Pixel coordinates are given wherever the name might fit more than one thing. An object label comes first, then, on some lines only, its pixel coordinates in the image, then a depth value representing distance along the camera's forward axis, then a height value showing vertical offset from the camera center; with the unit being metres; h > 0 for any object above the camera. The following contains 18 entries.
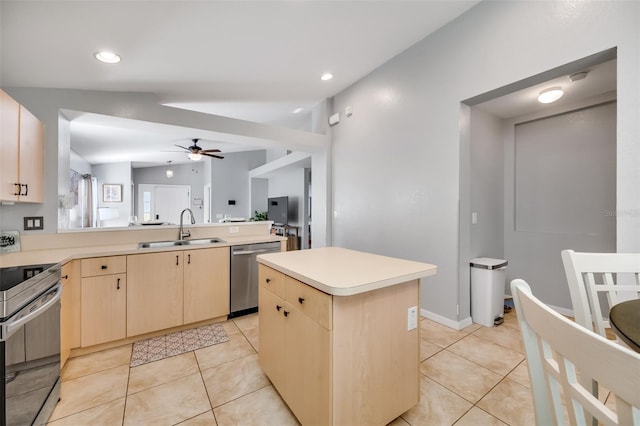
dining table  0.76 -0.36
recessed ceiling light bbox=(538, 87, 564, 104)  2.43 +1.10
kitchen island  1.19 -0.64
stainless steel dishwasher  2.85 -0.74
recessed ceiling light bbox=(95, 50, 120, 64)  2.15 +1.30
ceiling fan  5.46 +1.28
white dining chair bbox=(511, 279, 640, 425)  0.37 -0.25
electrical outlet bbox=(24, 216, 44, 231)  2.33 -0.10
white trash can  2.62 -0.80
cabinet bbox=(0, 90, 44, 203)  1.78 +0.44
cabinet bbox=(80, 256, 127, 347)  2.15 -0.75
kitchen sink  2.84 -0.35
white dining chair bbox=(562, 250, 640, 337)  1.16 -0.27
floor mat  2.16 -1.19
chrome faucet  3.00 -0.25
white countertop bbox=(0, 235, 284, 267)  1.86 -0.35
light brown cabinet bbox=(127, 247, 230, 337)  2.35 -0.74
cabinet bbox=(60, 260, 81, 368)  1.93 -0.76
